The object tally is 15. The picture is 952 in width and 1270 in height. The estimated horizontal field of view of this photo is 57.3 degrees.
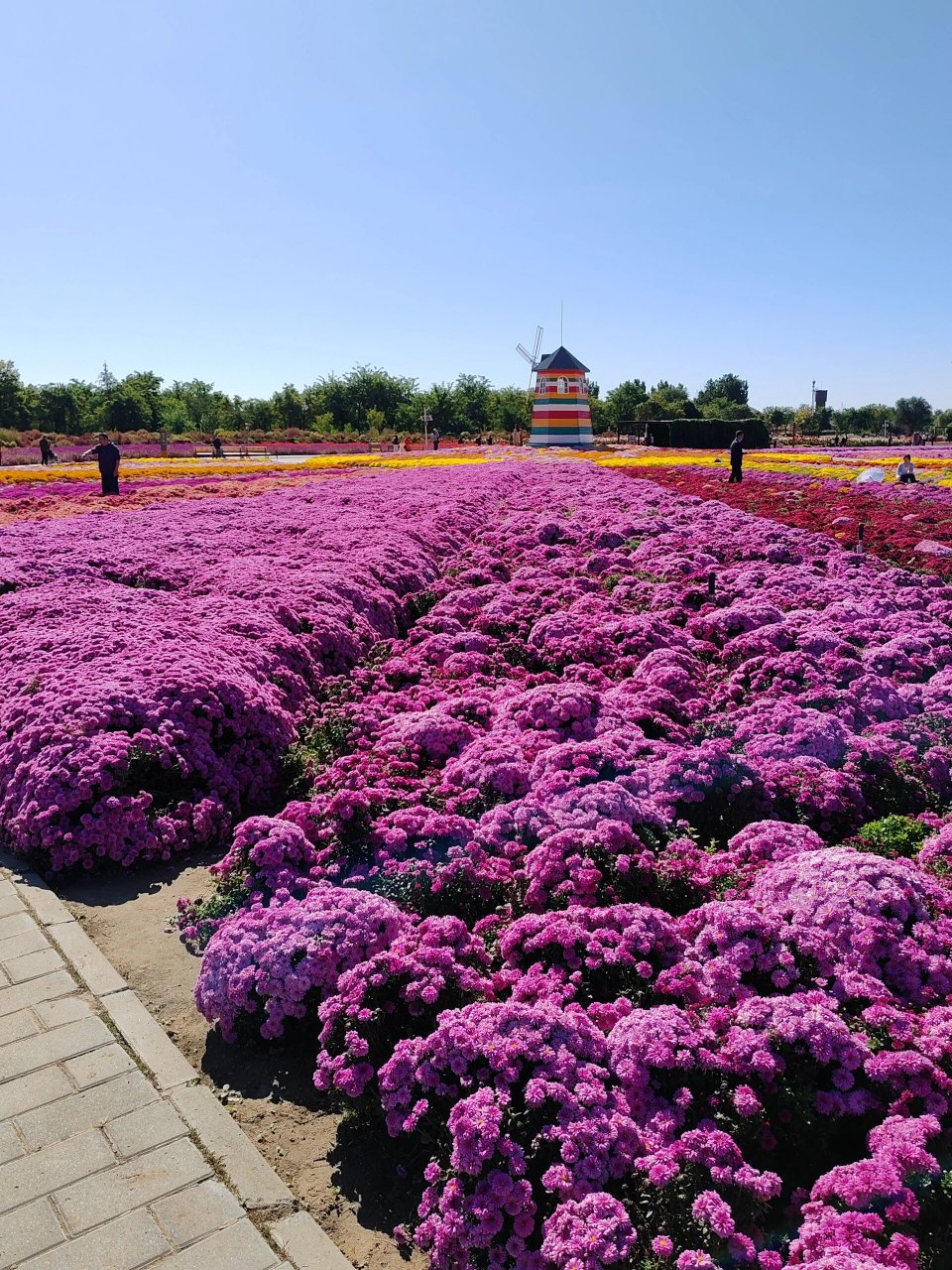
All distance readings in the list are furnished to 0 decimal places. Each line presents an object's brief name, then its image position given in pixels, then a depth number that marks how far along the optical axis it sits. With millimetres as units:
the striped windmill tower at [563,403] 54312
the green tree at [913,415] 93688
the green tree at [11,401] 72812
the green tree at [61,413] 76750
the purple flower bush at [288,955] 4805
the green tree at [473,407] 86812
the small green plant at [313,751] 7762
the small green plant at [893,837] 5887
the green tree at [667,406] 85188
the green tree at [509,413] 87750
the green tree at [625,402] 93750
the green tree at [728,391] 109250
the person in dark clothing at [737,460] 24734
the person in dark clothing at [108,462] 24141
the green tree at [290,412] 88938
